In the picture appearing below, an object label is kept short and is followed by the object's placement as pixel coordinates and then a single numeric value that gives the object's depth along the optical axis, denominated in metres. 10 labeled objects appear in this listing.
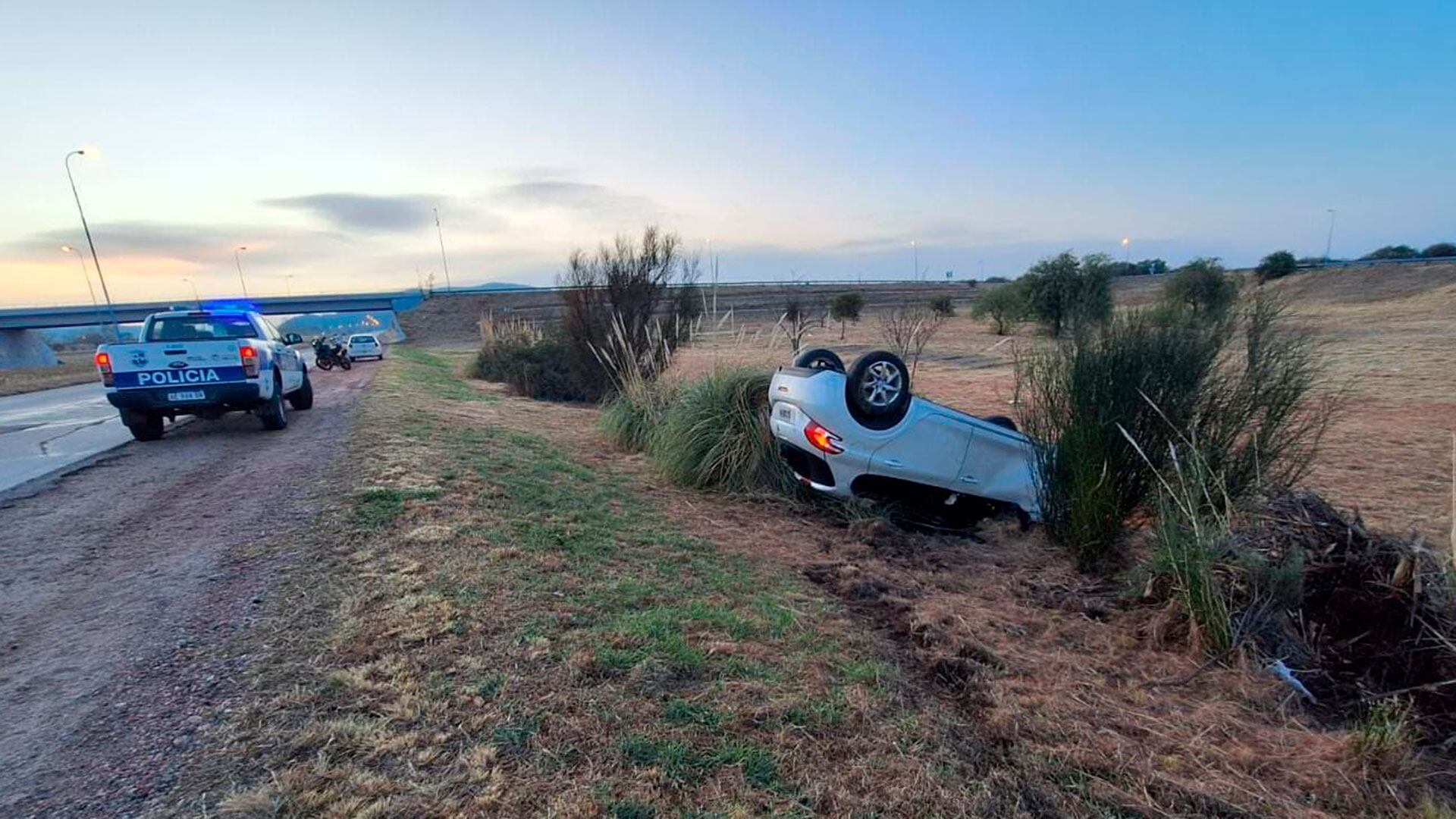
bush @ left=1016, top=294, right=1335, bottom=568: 4.41
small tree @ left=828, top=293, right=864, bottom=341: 47.84
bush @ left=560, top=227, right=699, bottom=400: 13.60
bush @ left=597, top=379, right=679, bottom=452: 9.07
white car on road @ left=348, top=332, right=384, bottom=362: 33.00
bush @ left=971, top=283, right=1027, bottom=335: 36.44
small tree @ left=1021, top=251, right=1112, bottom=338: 31.83
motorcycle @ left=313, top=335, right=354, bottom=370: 25.72
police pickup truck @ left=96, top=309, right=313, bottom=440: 8.20
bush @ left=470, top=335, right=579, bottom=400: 16.77
